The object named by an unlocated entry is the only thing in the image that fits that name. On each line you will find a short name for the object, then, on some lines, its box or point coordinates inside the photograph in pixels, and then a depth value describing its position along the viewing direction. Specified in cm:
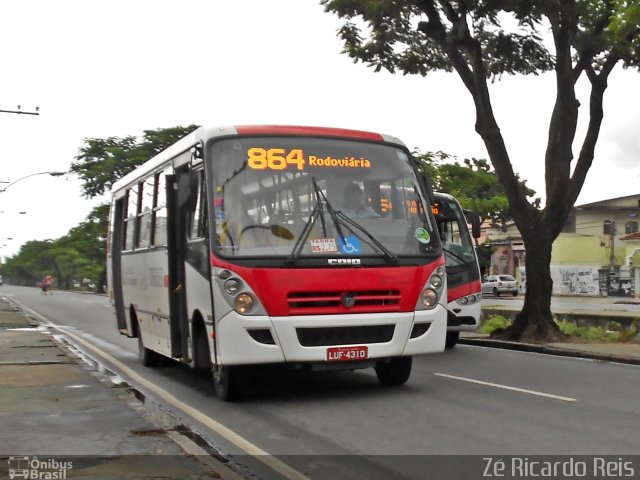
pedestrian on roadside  7256
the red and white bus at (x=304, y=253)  890
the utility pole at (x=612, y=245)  6250
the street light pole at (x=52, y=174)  3712
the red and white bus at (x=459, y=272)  1655
